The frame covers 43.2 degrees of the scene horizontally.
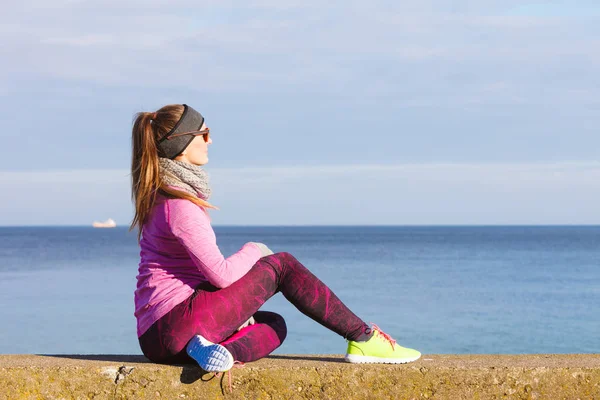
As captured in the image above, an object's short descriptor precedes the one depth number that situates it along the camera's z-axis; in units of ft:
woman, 12.48
